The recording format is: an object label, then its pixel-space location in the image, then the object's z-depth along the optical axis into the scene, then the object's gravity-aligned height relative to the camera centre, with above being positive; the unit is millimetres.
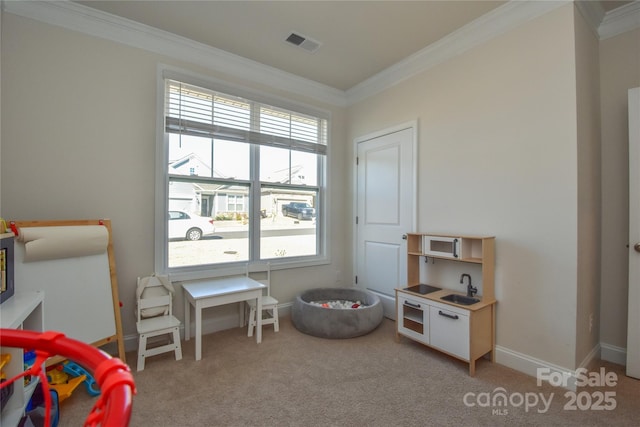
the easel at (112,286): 2162 -579
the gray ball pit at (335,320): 2791 -1039
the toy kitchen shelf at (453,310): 2209 -784
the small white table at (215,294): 2430 -716
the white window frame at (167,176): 2695 +376
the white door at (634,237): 2115 -154
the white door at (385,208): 3156 +74
